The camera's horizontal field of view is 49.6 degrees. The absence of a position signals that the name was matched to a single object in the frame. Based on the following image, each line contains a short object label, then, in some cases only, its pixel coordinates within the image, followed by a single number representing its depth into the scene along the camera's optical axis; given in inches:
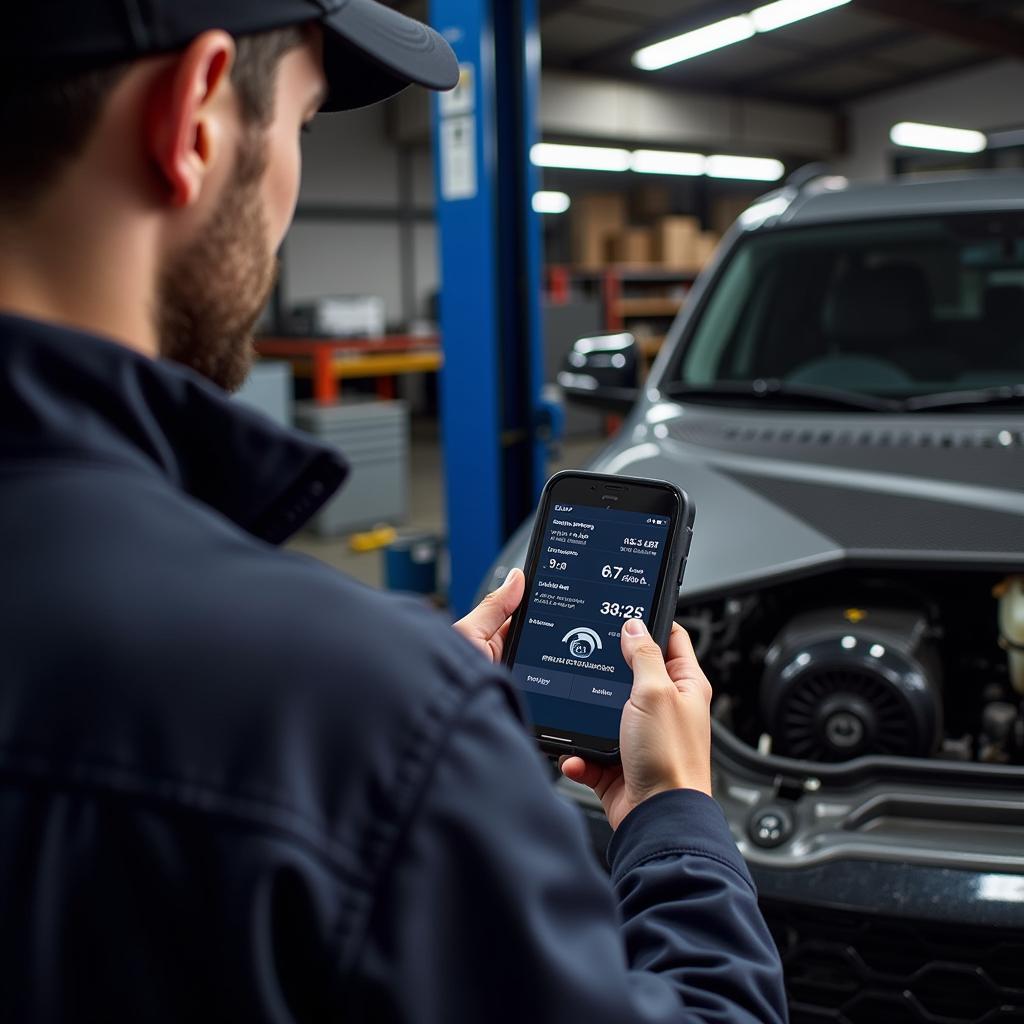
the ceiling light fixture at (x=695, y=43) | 424.5
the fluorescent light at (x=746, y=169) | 576.4
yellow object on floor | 248.5
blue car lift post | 142.0
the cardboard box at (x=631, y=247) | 478.3
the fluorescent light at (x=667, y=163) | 549.0
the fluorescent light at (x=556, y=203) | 559.5
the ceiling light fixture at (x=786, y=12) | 392.5
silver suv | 57.9
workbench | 309.7
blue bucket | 185.0
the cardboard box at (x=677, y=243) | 481.7
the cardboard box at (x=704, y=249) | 500.1
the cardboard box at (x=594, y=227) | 478.0
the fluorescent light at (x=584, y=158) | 514.9
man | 19.7
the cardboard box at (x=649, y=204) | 523.8
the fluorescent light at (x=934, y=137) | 552.1
